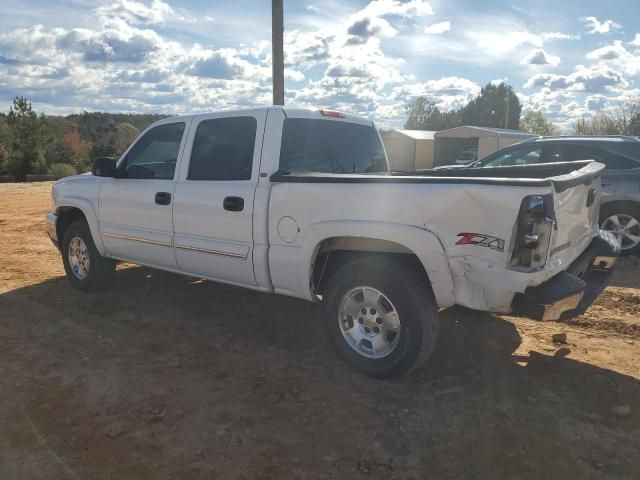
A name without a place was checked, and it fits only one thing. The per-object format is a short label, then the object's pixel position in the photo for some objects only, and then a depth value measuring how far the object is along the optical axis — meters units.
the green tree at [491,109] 73.69
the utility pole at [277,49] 8.99
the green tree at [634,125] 35.38
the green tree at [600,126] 37.16
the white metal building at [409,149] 36.97
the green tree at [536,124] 74.62
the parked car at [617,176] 6.82
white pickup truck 3.09
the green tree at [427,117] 74.75
